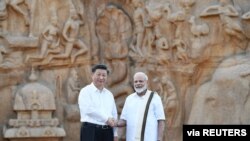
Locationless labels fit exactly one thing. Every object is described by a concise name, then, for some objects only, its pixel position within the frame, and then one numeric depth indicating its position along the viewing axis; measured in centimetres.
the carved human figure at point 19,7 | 1178
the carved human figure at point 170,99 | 1142
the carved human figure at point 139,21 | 1174
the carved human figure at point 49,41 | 1181
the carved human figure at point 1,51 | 1170
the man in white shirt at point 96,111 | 705
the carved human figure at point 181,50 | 1121
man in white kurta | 697
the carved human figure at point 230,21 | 1082
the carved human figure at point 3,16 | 1172
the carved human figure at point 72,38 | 1186
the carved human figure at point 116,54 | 1202
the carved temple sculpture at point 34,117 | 1148
